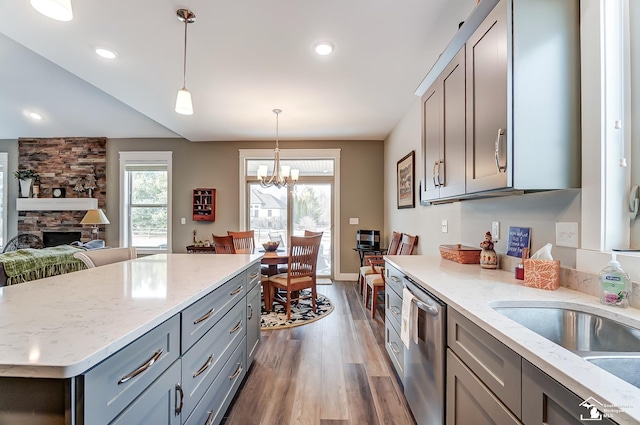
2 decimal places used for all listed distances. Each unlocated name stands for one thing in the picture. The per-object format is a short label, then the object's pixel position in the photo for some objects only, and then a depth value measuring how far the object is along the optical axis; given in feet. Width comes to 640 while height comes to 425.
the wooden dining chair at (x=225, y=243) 10.85
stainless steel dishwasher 4.00
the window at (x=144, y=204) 17.93
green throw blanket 7.92
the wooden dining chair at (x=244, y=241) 12.55
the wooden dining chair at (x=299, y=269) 10.40
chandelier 12.75
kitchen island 2.13
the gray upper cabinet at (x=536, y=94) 3.89
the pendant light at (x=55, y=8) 3.73
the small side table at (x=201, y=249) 15.60
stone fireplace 17.93
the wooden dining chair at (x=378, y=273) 10.75
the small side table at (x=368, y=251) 14.78
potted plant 17.75
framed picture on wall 11.46
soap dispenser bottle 3.21
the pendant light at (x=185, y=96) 6.41
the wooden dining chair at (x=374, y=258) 12.16
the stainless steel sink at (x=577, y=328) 2.97
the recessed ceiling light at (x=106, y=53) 7.96
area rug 10.01
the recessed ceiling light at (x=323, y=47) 7.49
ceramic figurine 5.64
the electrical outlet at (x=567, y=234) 4.07
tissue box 4.10
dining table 11.15
